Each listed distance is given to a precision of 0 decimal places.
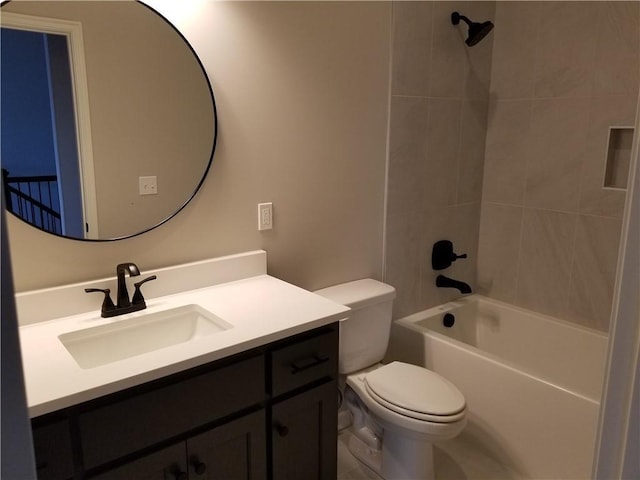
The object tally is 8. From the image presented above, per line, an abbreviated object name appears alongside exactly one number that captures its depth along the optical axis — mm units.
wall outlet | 2035
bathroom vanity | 1199
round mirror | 1442
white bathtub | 2074
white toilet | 1900
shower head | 2441
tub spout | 2746
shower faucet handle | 2721
